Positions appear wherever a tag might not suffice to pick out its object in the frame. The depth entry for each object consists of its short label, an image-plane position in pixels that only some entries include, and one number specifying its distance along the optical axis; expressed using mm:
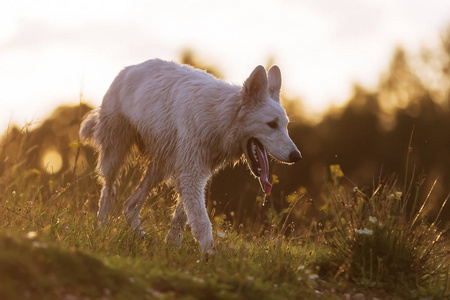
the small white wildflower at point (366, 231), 11167
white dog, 13383
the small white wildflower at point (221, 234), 12808
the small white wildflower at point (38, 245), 7406
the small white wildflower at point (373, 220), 11523
